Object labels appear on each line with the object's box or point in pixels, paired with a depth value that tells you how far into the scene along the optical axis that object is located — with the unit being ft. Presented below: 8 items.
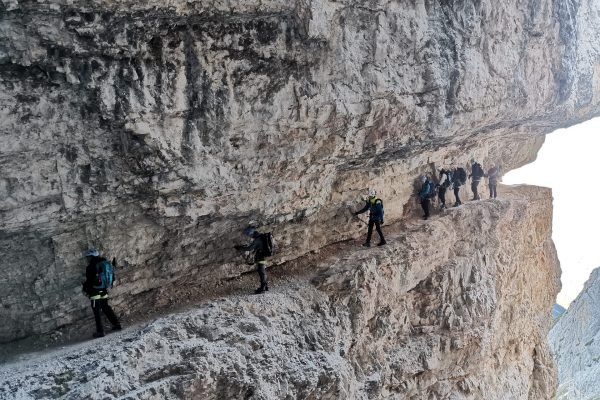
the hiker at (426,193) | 36.69
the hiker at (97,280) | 22.27
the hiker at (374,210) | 31.12
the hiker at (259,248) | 26.50
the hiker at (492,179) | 49.01
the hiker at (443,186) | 38.85
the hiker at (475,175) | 44.16
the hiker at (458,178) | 40.65
